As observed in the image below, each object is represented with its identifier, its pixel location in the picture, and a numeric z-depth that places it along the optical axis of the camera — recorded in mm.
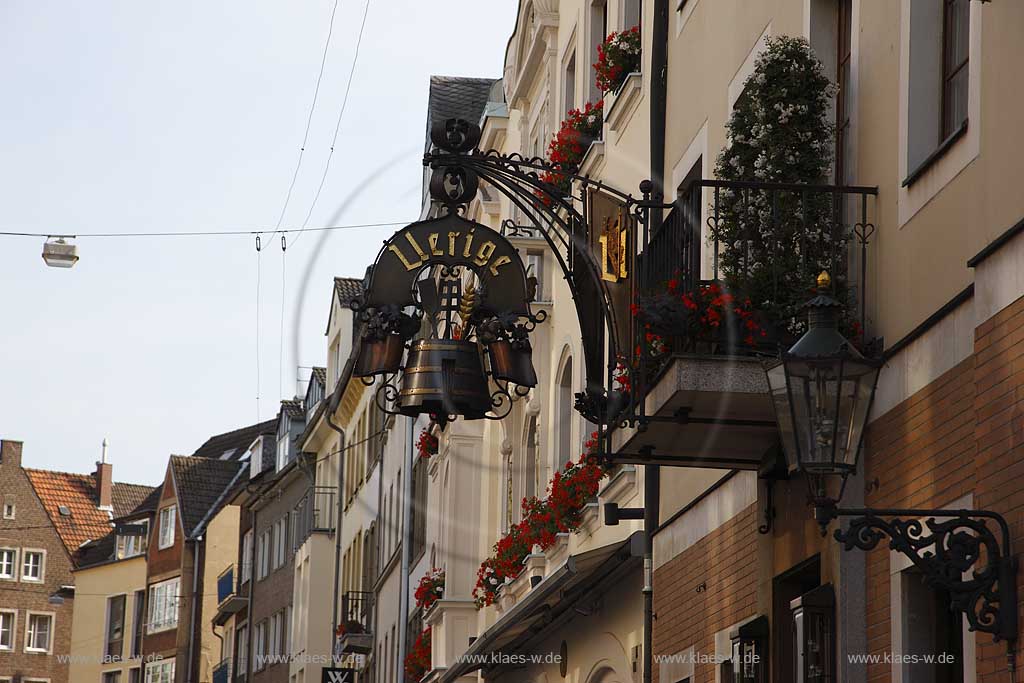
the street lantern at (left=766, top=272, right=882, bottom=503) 14057
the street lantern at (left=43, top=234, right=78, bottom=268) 42505
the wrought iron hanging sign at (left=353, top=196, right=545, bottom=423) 18699
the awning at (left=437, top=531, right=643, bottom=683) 26972
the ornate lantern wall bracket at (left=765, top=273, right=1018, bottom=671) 12958
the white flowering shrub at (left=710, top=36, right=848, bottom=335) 17373
